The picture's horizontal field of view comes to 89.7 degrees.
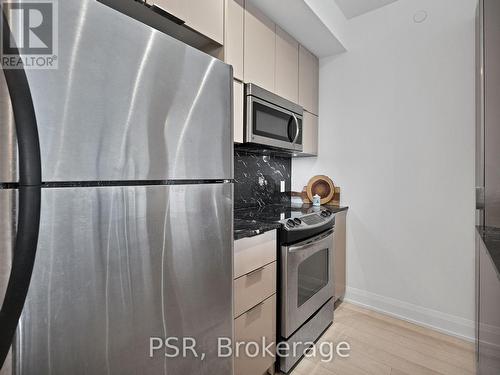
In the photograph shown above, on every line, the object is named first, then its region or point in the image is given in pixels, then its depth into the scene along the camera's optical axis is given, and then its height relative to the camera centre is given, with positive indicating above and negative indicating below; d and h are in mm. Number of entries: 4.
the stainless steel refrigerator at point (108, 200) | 506 -36
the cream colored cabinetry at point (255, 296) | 1316 -627
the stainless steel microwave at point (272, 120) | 1791 +516
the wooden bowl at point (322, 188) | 2611 -39
